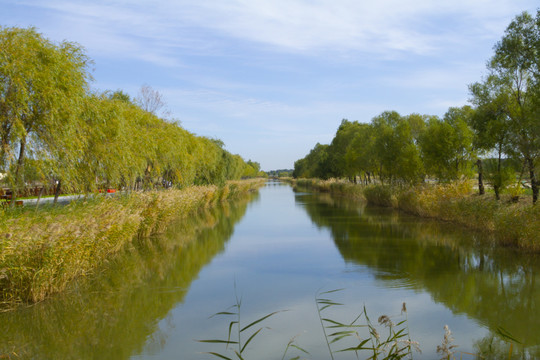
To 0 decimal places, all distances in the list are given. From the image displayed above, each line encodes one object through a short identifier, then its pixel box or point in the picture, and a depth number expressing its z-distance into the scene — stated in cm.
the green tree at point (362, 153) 3281
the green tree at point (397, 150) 2467
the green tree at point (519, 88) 1234
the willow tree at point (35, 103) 888
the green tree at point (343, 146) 4172
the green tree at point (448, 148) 2017
